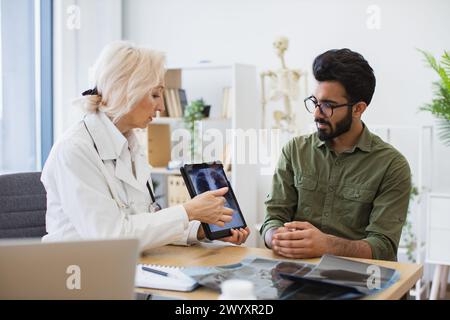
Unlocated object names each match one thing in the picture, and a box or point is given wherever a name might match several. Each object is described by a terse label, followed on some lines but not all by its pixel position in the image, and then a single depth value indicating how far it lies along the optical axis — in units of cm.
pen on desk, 156
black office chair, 219
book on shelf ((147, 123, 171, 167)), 462
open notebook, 147
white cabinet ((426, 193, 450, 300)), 349
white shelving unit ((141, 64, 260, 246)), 429
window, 412
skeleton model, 416
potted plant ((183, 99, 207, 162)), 438
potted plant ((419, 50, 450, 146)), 342
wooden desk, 144
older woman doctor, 172
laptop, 102
